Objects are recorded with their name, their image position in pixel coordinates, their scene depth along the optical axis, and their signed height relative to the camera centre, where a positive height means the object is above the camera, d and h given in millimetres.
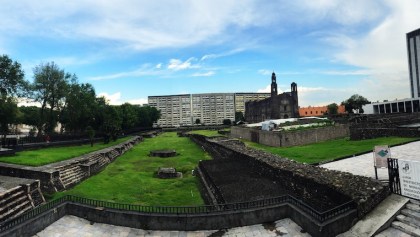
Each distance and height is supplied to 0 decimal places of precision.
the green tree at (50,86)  40062 +6480
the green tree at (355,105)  101250 +4644
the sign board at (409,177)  9922 -2186
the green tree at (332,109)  101181 +3582
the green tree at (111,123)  42938 +866
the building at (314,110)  111562 +3666
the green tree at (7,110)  28469 +2314
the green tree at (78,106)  44138 +3747
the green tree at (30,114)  65438 +4122
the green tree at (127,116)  59356 +2537
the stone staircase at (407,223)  8844 -3431
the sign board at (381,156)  11645 -1590
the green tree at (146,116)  86188 +3477
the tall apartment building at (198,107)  161700 +9911
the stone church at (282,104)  76938 +4690
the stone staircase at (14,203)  13495 -3540
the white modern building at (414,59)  106125 +21025
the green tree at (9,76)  30016 +6027
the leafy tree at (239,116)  130150 +3199
